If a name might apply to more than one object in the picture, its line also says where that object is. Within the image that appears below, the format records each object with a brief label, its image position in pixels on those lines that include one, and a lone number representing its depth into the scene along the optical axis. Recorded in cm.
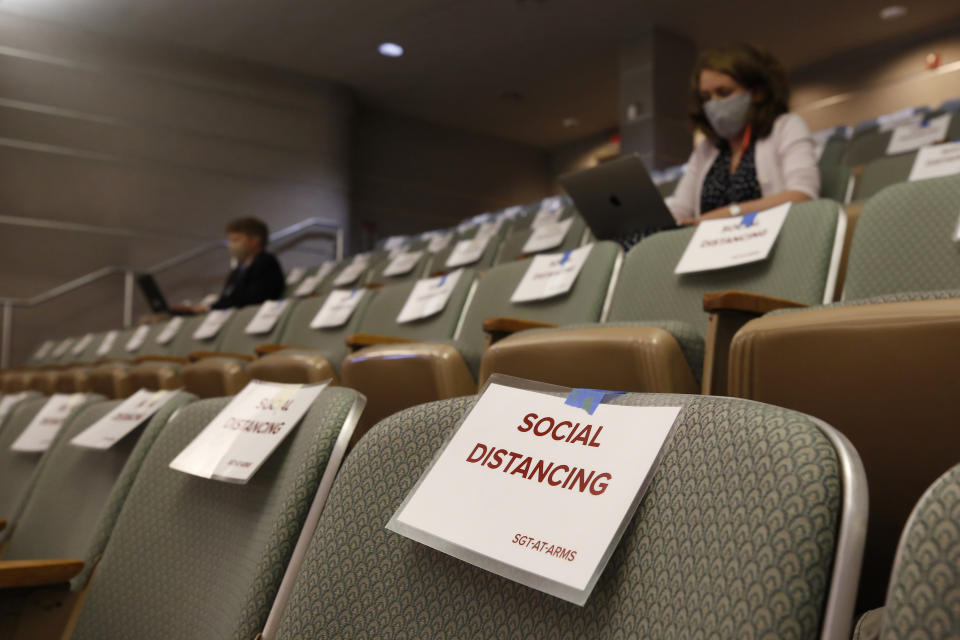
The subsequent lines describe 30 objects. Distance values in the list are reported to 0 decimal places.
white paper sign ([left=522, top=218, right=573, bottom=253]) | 273
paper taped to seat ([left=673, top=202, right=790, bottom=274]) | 123
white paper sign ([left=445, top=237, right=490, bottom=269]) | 312
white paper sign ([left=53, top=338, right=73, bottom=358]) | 443
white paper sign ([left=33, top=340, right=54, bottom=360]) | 471
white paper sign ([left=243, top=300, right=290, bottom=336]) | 263
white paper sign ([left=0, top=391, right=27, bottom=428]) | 170
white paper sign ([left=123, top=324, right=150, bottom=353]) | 360
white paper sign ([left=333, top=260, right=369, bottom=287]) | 420
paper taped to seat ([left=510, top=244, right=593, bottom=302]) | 156
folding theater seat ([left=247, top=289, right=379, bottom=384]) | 152
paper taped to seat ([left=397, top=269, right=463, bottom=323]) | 190
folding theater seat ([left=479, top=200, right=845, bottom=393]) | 87
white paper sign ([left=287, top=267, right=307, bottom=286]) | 511
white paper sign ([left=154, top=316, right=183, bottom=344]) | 334
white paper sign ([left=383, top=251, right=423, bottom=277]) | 364
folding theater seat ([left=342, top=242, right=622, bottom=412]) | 119
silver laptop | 170
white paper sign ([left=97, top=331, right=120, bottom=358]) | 387
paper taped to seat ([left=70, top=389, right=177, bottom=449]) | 104
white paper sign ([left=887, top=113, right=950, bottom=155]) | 233
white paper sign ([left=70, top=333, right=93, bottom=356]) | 415
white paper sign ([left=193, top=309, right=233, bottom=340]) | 301
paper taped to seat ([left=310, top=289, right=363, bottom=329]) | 225
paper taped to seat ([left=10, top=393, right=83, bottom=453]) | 136
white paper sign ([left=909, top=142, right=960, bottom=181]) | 163
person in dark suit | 367
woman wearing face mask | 173
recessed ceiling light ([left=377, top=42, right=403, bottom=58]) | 559
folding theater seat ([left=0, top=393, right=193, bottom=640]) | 78
